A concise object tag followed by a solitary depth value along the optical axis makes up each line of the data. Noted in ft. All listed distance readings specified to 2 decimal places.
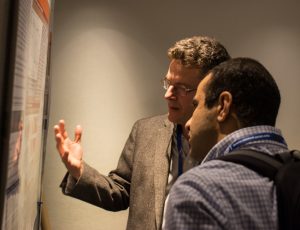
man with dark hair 2.62
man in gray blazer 5.57
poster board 2.05
